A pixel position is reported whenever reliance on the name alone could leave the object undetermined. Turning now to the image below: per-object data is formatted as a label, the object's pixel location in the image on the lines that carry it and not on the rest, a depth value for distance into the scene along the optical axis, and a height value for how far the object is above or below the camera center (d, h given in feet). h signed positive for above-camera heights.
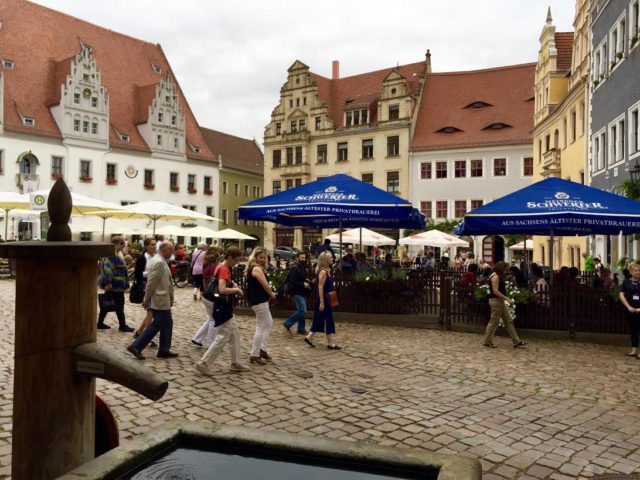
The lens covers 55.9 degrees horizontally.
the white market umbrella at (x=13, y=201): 62.54 +6.19
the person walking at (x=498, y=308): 35.55 -2.74
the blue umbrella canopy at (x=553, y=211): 37.70 +3.33
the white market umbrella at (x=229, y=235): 104.19 +4.74
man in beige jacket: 29.35 -2.18
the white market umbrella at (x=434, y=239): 92.94 +3.62
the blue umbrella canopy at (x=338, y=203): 43.27 +4.32
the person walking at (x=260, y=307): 28.86 -2.22
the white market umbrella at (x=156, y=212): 70.64 +5.84
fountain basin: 9.73 -3.33
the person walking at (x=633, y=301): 33.73 -2.15
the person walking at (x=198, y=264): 54.13 -0.27
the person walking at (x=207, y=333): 32.56 -3.93
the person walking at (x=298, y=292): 38.29 -1.98
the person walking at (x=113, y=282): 36.29 -1.29
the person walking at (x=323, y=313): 33.58 -2.90
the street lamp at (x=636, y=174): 51.06 +8.33
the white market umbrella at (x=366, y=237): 85.05 +3.52
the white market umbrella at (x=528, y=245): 106.89 +3.20
